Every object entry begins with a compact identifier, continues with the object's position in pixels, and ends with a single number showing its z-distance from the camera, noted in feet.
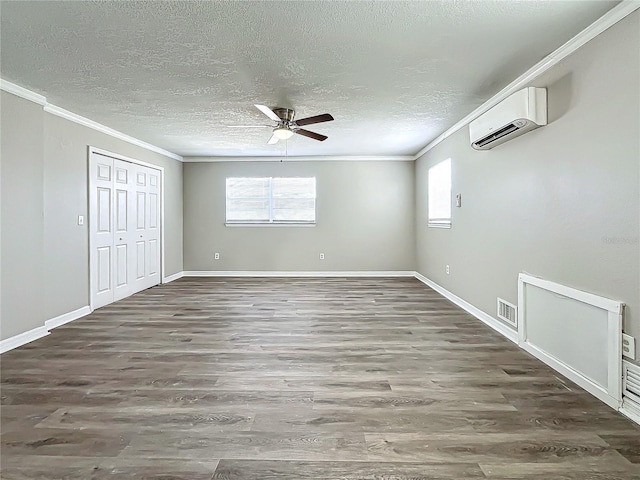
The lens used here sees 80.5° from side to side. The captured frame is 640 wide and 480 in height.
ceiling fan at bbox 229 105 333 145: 12.83
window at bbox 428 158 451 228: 18.24
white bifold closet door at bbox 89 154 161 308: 16.03
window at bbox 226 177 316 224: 25.11
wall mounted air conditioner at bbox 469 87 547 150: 9.71
